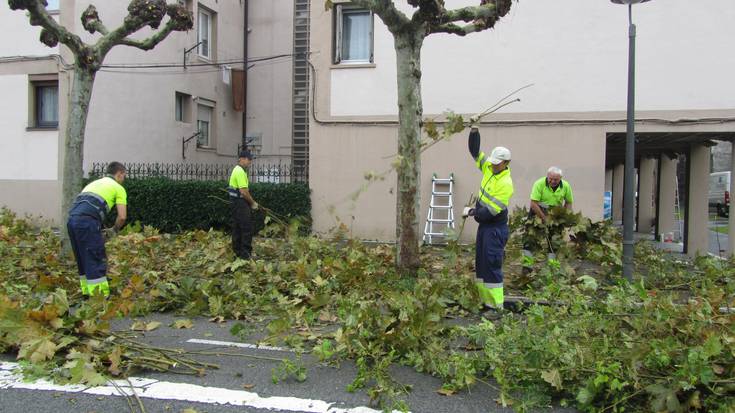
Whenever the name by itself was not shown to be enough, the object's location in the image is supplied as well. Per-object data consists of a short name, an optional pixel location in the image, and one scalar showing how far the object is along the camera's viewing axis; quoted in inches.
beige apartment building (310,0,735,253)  463.8
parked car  1344.5
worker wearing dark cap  355.6
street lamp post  279.1
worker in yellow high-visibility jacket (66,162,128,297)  264.8
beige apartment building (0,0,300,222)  605.0
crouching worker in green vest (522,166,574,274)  319.0
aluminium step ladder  502.6
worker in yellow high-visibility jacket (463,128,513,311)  254.7
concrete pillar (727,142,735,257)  456.4
